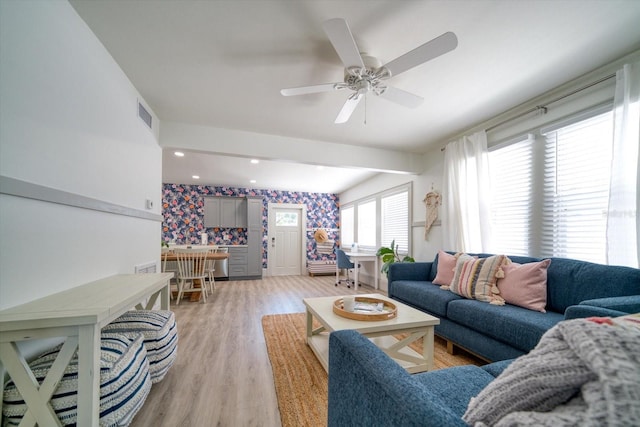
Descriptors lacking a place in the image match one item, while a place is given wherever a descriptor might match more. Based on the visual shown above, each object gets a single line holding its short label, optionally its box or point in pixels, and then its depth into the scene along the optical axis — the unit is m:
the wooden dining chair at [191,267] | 3.79
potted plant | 3.68
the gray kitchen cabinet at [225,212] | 6.09
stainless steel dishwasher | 5.52
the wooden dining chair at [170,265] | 3.84
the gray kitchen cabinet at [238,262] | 5.76
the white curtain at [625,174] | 1.64
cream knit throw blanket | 0.33
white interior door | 6.50
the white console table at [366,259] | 4.73
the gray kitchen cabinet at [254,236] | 5.92
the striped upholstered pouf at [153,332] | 1.57
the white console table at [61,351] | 0.91
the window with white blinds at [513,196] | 2.38
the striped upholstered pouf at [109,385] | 0.95
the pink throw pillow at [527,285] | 1.83
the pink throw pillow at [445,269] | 2.61
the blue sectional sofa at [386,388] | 0.53
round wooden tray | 1.68
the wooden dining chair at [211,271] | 4.17
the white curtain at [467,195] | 2.69
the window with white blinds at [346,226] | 6.38
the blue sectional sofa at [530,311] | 1.42
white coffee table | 1.60
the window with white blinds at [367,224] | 5.33
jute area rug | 1.42
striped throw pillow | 2.05
